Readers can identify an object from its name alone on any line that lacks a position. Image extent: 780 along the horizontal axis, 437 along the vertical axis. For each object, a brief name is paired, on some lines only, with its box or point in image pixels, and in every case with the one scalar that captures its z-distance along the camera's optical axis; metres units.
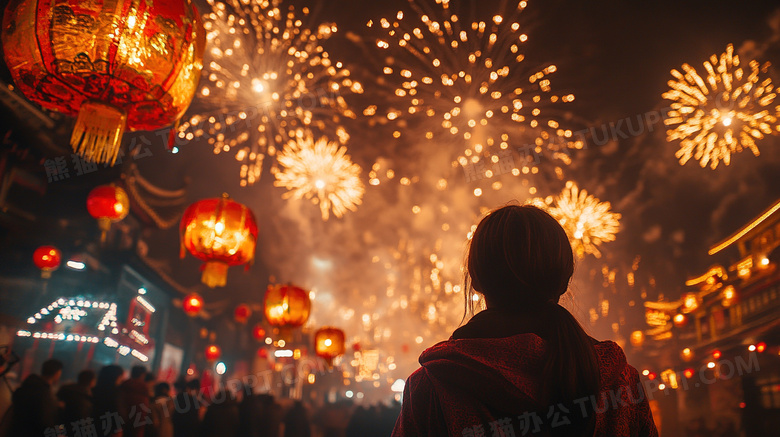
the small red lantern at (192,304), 13.27
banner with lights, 9.09
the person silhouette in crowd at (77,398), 5.32
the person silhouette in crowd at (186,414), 6.76
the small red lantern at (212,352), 18.00
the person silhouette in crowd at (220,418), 6.69
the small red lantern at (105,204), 7.18
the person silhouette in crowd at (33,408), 4.89
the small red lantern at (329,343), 13.53
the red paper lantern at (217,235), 6.13
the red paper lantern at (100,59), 3.07
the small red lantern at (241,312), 16.51
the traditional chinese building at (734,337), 6.23
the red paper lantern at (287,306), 9.94
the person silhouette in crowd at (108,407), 5.37
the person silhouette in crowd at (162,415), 5.77
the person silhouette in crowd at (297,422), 8.91
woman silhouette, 1.18
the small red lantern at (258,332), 19.22
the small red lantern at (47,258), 7.89
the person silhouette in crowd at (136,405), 5.50
